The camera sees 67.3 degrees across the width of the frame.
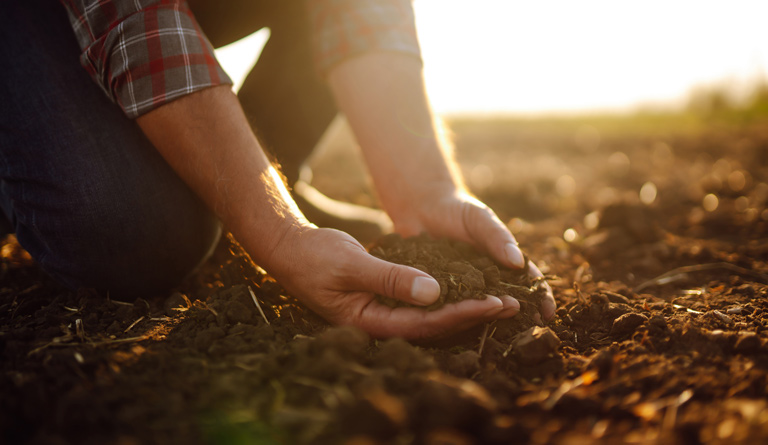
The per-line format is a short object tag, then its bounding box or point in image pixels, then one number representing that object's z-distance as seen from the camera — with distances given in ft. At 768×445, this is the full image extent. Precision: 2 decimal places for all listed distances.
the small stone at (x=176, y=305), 1.41
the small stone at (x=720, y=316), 1.36
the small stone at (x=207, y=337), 1.21
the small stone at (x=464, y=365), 1.19
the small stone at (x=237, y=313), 1.32
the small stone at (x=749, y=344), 1.21
